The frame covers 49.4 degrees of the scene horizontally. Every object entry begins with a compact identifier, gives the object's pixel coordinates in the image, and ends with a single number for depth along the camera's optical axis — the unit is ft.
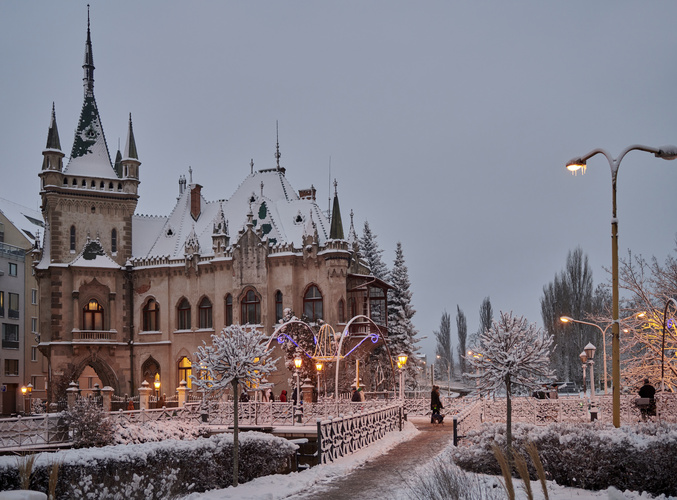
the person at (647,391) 72.43
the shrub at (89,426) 81.20
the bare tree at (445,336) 279.49
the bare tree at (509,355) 54.90
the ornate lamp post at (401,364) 109.22
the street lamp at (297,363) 104.01
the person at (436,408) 104.99
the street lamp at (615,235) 48.39
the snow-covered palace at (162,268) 143.23
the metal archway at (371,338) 131.81
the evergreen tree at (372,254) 187.93
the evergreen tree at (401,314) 170.81
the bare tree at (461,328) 267.92
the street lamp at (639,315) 91.44
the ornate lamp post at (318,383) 125.32
